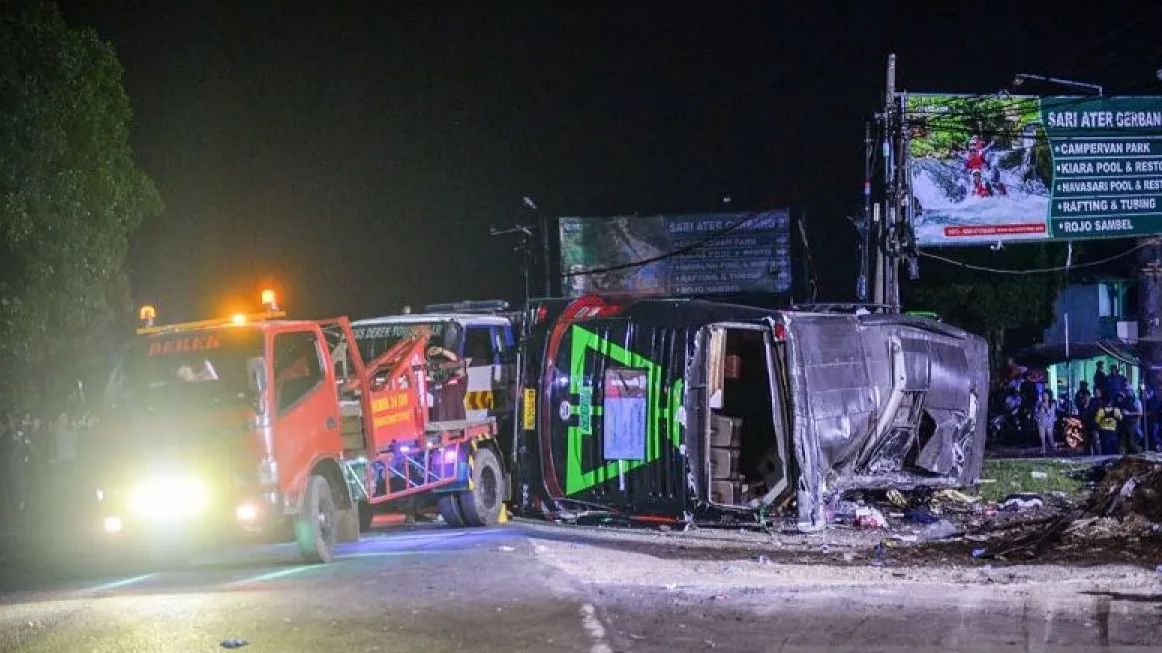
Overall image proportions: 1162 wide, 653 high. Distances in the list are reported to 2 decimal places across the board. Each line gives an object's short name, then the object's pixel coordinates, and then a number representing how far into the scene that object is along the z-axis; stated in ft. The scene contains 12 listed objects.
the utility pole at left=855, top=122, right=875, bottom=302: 72.59
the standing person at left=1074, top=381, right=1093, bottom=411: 81.65
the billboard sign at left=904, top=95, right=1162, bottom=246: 78.43
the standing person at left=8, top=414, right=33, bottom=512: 68.49
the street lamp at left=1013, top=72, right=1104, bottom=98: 71.57
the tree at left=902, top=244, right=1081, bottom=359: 120.26
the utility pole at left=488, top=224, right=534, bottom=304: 125.71
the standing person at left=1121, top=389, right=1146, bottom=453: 75.72
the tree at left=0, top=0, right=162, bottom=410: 58.59
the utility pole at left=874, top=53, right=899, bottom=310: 72.62
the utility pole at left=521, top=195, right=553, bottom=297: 124.98
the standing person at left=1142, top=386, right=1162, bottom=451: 76.48
